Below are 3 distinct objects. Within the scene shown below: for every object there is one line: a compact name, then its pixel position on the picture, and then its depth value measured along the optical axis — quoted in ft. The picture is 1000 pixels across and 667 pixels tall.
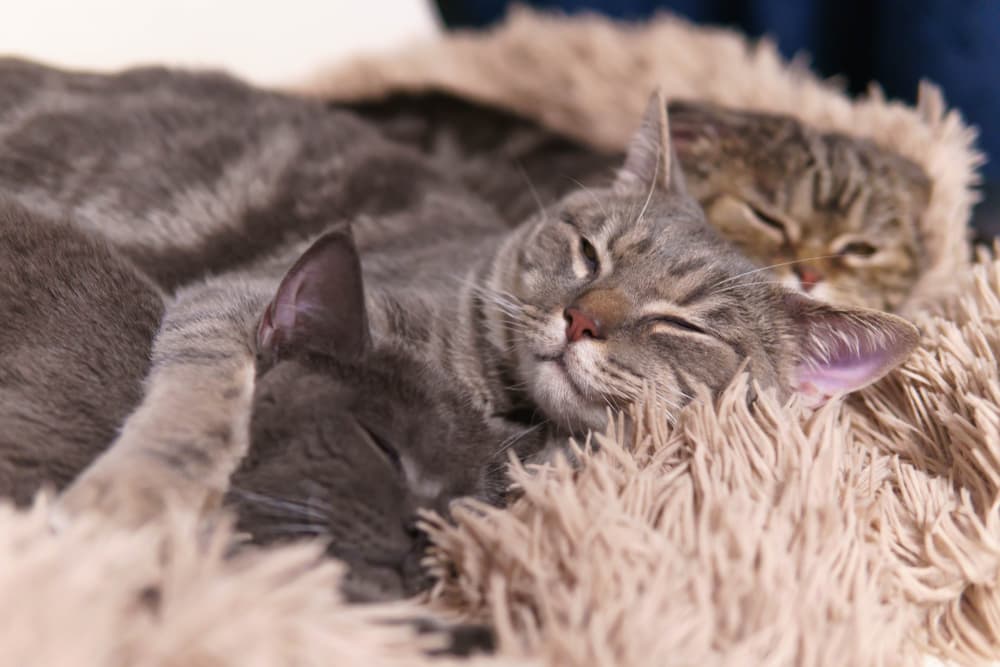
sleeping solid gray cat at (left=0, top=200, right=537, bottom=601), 2.48
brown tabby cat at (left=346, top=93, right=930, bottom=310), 3.20
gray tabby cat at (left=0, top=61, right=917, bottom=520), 2.58
